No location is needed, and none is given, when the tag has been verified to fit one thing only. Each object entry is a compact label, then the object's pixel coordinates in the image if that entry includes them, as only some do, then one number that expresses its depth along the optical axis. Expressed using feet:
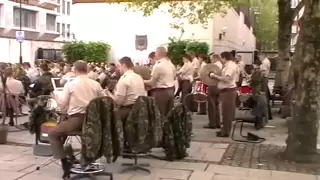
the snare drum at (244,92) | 40.61
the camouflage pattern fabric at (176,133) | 26.68
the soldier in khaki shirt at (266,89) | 46.13
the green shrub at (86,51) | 95.50
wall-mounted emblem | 101.04
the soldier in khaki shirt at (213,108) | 38.58
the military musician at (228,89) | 33.42
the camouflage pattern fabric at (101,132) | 20.35
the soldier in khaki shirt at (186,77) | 46.62
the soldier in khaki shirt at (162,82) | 30.60
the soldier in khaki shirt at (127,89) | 24.17
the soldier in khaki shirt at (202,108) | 47.93
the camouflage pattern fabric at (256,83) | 42.46
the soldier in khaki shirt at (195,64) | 47.91
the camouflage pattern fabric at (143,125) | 23.40
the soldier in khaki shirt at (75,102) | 21.34
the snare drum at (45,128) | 24.97
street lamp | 152.25
